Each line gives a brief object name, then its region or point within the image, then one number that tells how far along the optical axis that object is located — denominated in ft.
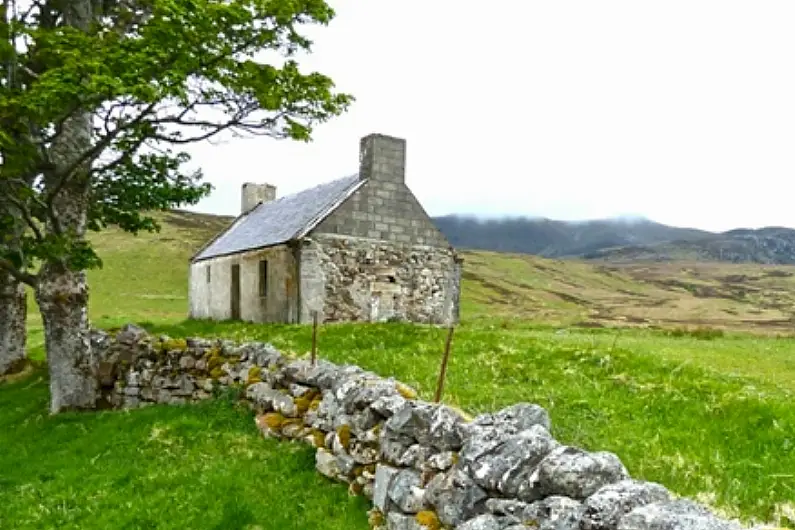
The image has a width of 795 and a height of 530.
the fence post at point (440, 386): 28.96
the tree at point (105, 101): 42.32
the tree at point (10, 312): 63.16
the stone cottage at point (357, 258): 95.09
